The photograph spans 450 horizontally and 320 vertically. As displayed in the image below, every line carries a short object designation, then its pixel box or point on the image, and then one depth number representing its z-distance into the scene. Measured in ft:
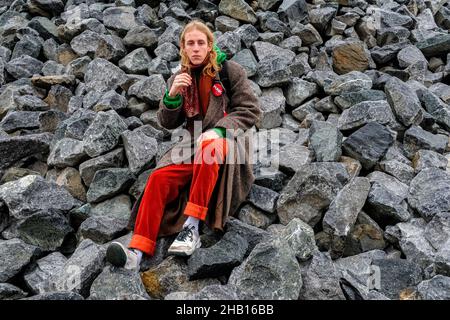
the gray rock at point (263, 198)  15.34
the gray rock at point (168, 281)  12.78
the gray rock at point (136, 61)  22.86
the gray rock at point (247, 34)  23.73
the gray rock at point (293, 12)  26.00
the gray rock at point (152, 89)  20.01
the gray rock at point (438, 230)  13.62
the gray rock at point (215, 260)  12.52
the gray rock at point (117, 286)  11.98
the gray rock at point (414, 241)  13.32
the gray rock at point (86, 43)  24.59
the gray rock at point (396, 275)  12.39
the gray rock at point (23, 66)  24.29
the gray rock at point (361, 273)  11.98
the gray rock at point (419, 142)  17.66
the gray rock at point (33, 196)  15.58
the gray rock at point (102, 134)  17.21
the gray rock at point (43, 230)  15.12
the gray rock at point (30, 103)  21.53
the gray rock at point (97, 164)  16.94
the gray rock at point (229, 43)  22.57
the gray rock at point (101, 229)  14.98
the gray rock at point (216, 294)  11.34
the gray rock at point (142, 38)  24.25
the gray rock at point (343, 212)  14.15
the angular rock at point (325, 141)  16.75
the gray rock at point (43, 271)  13.34
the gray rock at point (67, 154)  17.60
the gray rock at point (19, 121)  20.57
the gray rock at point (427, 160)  16.67
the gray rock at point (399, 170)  16.31
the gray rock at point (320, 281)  11.82
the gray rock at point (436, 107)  19.38
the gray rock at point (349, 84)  19.95
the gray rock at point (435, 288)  11.18
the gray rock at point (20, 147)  18.36
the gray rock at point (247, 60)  21.44
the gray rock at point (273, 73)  21.18
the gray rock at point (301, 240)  12.87
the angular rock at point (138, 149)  16.83
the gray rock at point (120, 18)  25.80
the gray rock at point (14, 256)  13.57
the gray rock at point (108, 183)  16.33
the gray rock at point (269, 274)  11.73
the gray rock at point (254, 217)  15.28
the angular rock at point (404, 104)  18.37
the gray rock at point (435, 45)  23.73
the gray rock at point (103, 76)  22.09
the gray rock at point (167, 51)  23.04
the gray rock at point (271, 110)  19.94
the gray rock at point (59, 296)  11.47
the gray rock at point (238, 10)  25.41
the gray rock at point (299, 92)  20.97
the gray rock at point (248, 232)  13.99
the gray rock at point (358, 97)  19.21
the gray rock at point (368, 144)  16.65
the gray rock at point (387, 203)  14.70
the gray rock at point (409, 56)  22.82
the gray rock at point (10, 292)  12.72
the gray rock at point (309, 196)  14.92
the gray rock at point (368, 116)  17.88
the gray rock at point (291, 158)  16.67
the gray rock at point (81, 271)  12.71
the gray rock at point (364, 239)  14.38
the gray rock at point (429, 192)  14.56
